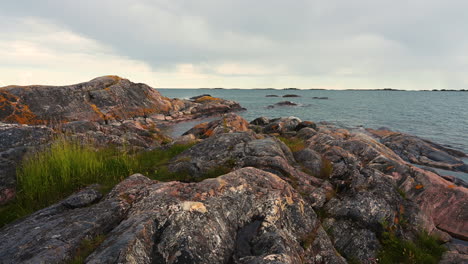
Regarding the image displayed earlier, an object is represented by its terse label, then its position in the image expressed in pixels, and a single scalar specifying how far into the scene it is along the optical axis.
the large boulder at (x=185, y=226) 3.92
